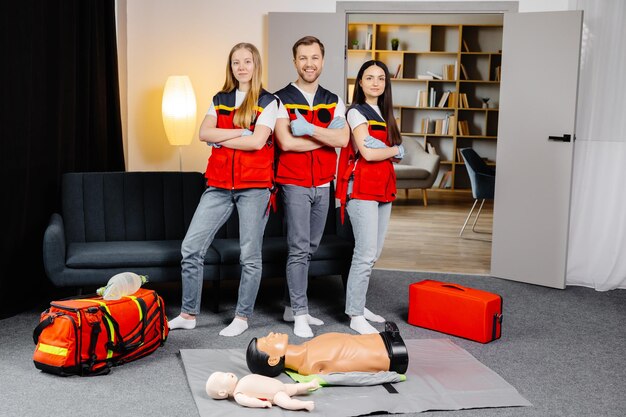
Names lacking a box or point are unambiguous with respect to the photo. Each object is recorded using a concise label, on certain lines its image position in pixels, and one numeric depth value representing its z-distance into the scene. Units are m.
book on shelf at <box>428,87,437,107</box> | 10.01
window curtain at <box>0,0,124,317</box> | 4.02
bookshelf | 9.95
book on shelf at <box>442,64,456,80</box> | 9.99
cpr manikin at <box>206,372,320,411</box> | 2.79
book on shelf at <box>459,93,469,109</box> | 9.99
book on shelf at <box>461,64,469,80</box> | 9.93
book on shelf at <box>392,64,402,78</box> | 9.98
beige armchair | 8.93
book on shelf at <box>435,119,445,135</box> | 10.07
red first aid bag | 3.06
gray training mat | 2.81
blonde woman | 3.58
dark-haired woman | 3.71
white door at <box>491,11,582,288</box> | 4.94
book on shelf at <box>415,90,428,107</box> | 10.03
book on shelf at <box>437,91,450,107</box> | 9.98
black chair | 6.83
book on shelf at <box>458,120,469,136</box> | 10.01
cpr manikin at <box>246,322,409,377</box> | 3.02
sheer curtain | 4.95
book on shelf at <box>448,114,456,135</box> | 9.98
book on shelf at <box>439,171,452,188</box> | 10.12
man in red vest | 3.59
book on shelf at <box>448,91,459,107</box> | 9.97
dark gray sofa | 3.95
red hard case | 3.71
